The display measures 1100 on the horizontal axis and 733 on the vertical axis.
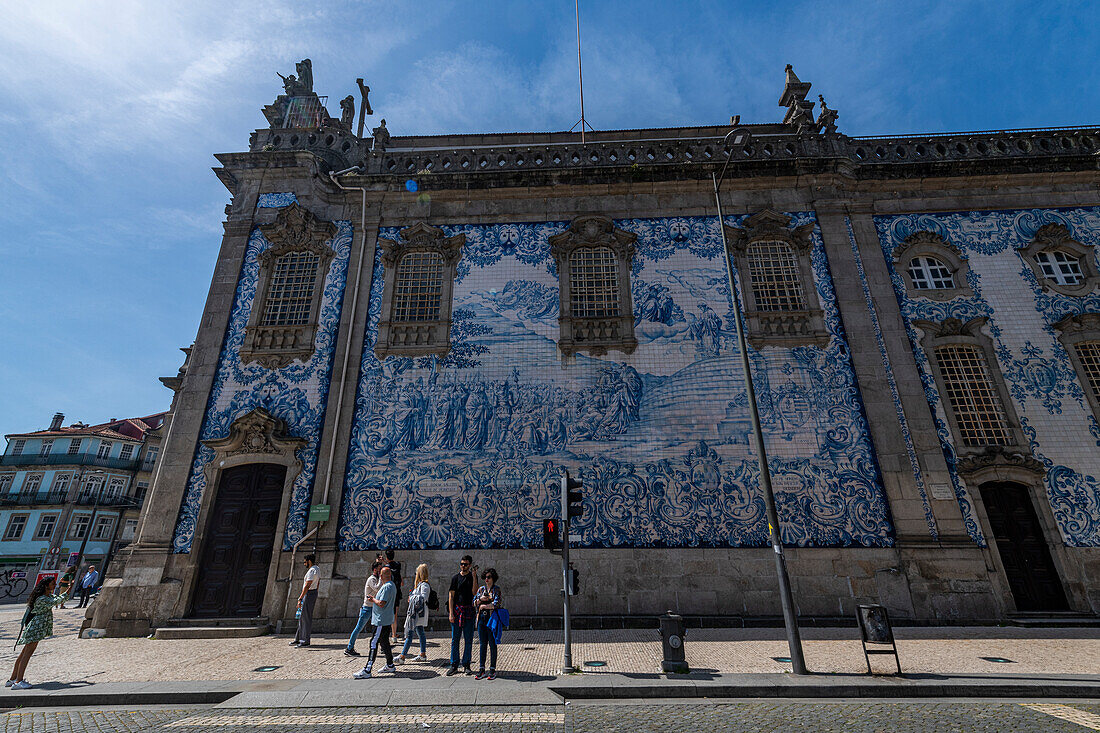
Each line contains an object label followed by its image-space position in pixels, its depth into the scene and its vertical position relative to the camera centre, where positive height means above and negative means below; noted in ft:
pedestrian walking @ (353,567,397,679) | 24.03 -1.87
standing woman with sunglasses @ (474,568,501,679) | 23.04 -1.61
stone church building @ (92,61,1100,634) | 36.19 +14.27
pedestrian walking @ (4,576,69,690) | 22.49 -1.92
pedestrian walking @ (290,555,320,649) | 31.24 -1.88
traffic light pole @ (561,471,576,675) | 23.02 +0.44
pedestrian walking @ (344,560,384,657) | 26.96 -1.58
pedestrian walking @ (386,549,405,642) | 30.68 +0.00
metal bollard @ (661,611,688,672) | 22.71 -3.13
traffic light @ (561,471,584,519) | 25.81 +3.51
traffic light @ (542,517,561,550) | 25.93 +1.69
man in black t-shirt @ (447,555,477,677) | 23.61 -1.69
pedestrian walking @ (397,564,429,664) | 26.05 -1.64
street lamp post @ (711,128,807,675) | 22.63 +1.07
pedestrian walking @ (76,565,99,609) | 58.54 -0.73
